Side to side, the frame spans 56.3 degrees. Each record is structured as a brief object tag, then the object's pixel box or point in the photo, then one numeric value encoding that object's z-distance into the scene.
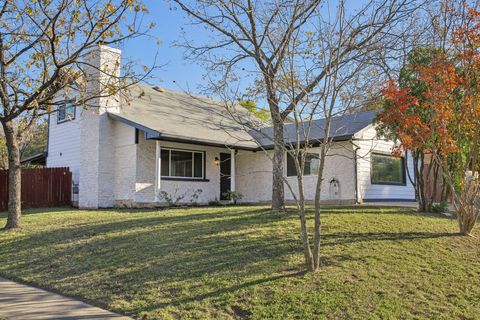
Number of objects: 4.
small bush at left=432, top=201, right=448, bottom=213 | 12.37
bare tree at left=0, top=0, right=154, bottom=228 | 9.98
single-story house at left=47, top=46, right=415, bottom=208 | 16.84
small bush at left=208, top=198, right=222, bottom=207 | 18.27
